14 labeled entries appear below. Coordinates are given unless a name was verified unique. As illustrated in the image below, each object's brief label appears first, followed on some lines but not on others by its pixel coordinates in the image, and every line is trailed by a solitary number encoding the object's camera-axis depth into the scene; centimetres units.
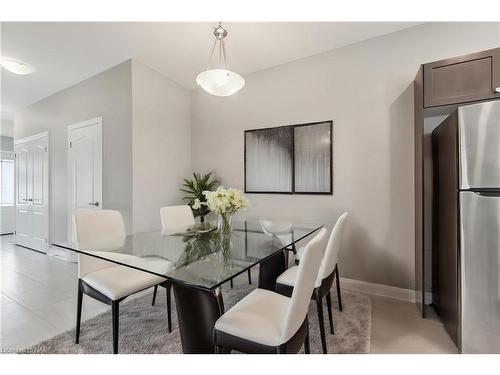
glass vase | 203
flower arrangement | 192
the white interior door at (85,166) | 342
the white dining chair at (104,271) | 160
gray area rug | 165
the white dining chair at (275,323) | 101
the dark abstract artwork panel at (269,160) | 306
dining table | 124
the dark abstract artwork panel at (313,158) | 279
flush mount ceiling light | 288
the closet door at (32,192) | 428
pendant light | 201
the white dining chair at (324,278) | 158
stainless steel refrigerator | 150
